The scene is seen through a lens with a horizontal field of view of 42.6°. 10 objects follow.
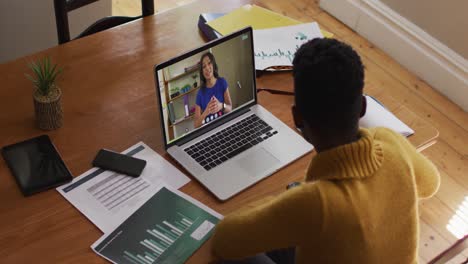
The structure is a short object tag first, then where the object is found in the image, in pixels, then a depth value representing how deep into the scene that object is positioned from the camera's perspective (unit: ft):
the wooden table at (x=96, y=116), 4.58
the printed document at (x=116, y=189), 4.76
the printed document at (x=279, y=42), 6.31
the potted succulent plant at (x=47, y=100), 5.16
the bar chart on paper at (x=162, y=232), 4.50
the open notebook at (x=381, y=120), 5.73
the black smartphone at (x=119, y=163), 5.08
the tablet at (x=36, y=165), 4.88
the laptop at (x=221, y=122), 5.12
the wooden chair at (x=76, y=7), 6.53
